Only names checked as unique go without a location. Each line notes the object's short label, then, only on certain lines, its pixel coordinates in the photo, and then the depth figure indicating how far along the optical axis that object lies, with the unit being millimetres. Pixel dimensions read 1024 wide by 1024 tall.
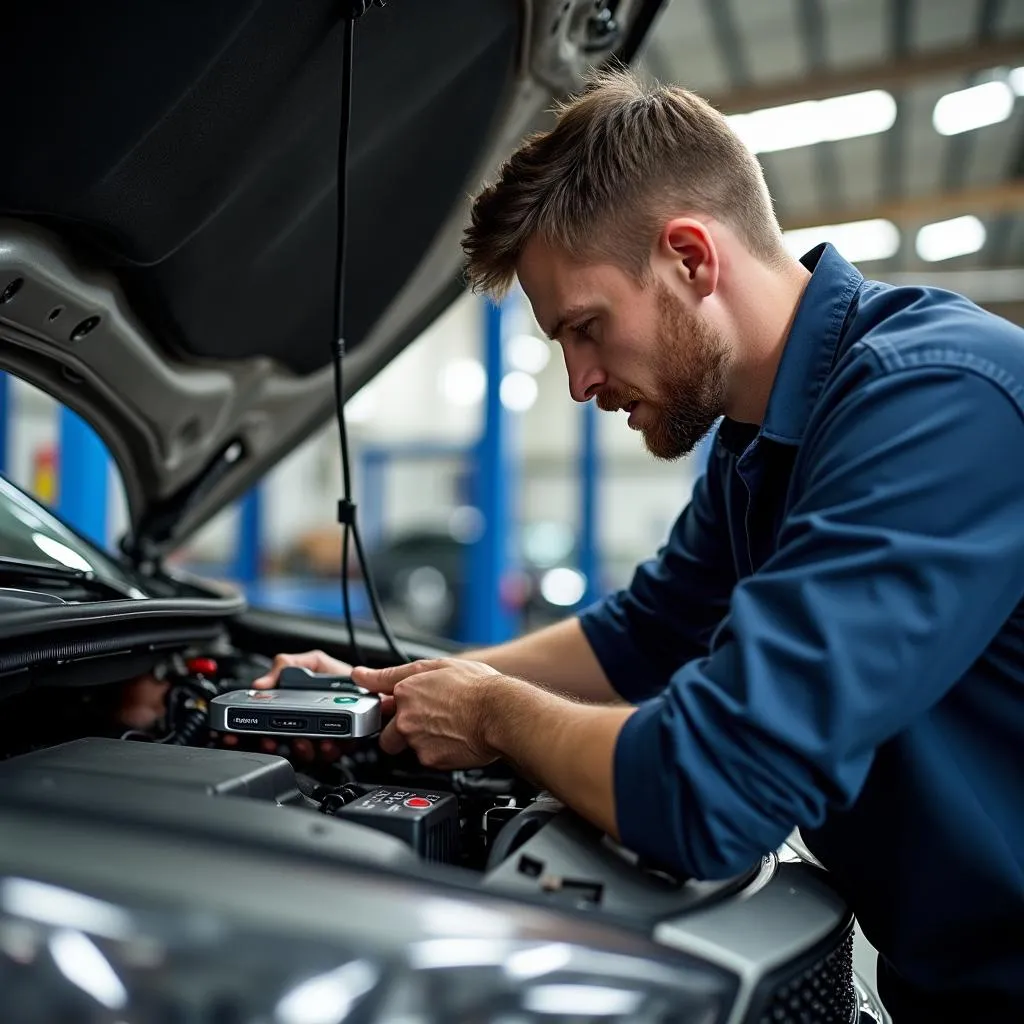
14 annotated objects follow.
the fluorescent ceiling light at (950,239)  8641
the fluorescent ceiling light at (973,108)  5777
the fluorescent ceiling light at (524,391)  13106
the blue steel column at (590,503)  6930
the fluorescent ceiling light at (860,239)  7462
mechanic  688
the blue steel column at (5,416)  2887
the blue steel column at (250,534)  5762
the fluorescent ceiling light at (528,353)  12359
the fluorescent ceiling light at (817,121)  5602
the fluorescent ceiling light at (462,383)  13477
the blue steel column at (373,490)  11031
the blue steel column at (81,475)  2783
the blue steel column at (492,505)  4258
